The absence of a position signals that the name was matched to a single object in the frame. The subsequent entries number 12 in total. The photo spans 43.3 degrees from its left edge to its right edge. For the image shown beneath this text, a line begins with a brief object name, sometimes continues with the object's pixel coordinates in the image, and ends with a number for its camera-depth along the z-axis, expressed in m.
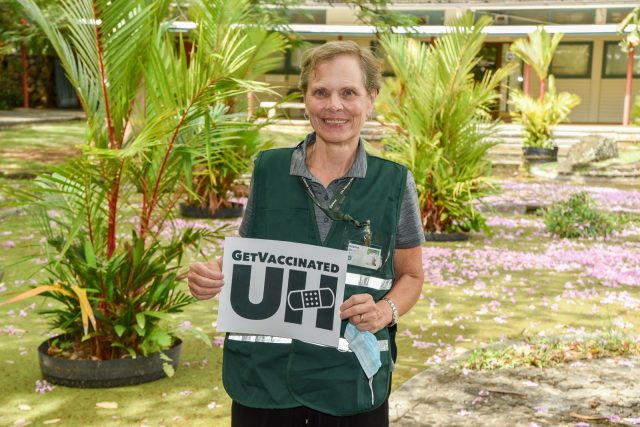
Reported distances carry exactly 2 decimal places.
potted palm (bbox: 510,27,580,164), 20.25
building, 26.39
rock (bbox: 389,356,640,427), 3.71
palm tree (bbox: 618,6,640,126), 24.22
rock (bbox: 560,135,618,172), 17.97
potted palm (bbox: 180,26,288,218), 4.35
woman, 2.13
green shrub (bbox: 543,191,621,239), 10.34
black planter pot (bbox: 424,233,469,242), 9.83
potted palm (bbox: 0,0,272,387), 3.98
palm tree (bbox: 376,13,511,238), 9.20
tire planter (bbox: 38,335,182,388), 4.46
